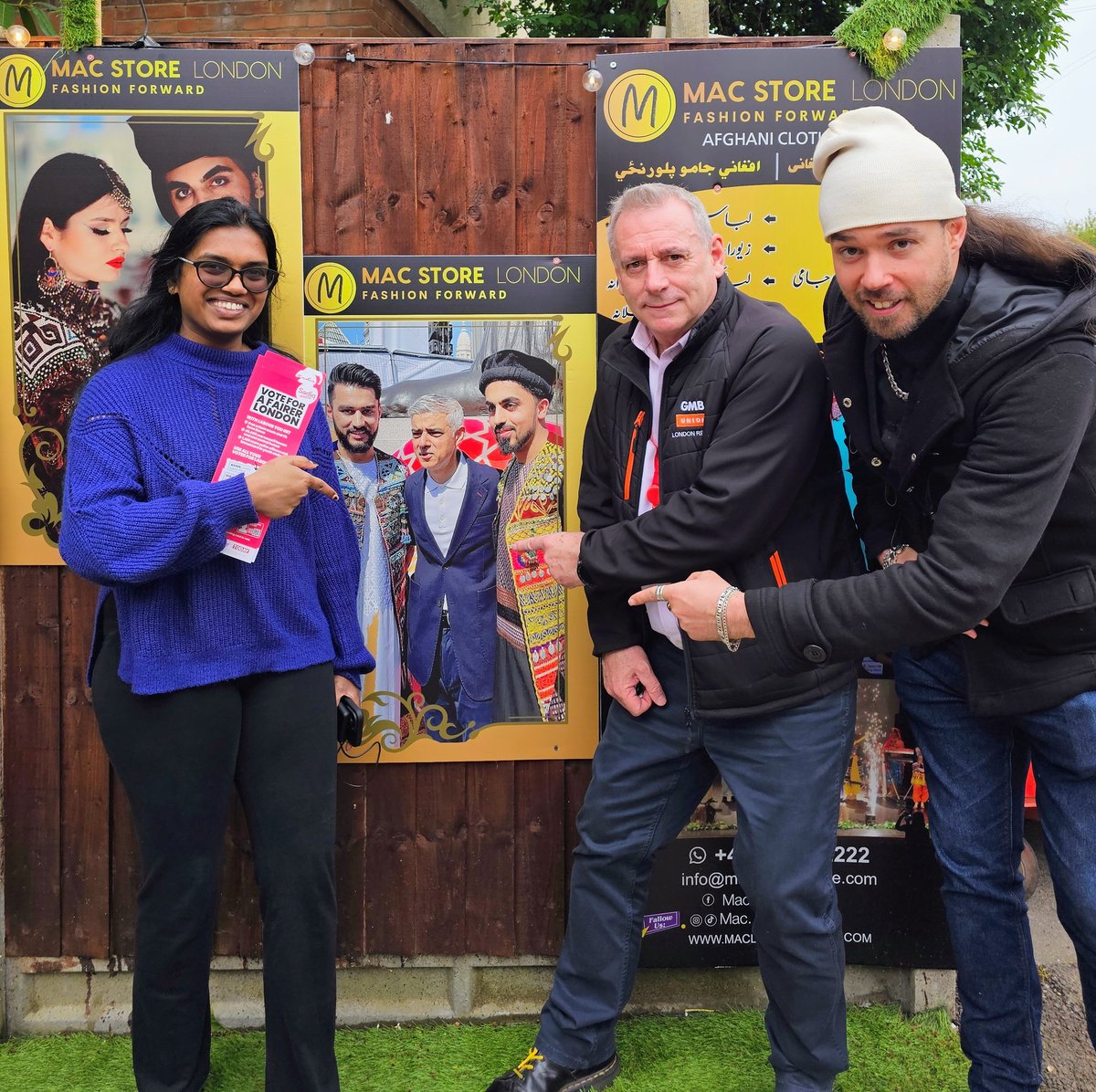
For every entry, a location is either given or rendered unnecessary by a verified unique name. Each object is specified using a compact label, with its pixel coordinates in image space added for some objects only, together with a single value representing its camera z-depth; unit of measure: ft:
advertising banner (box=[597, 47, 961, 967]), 9.43
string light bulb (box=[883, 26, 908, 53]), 9.28
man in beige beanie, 6.13
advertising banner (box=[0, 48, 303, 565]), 9.31
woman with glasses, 7.20
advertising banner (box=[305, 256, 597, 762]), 9.62
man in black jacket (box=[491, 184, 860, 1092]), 7.46
